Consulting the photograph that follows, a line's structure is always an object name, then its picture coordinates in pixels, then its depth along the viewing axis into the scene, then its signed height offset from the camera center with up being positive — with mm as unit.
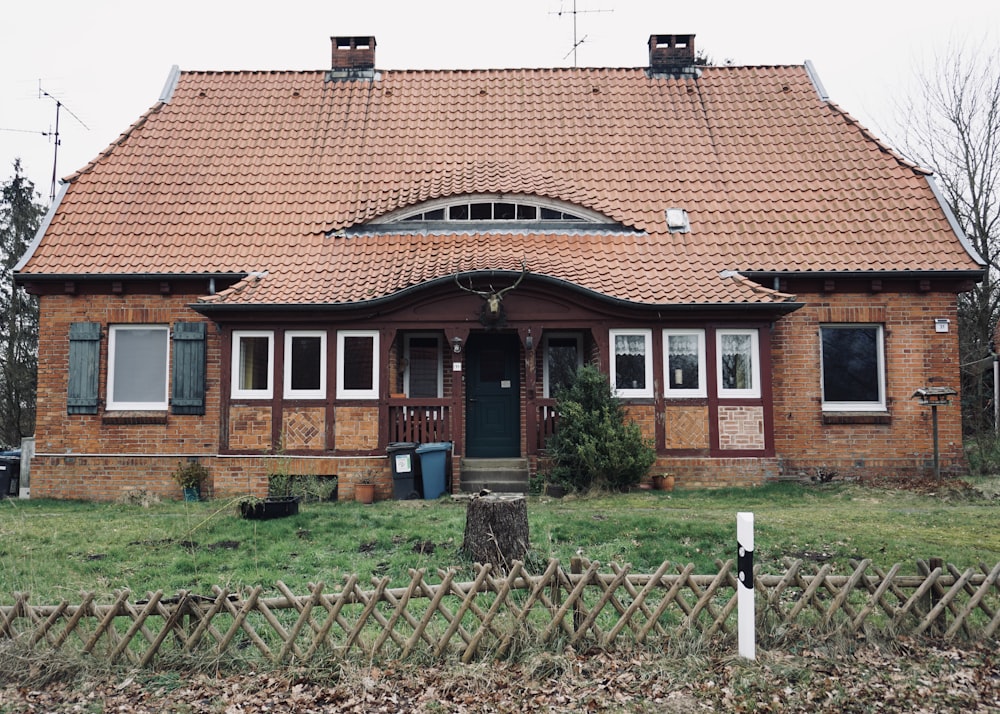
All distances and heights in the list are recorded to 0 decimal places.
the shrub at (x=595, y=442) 11695 -634
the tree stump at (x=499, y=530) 7035 -1181
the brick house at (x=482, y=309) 12734 +1557
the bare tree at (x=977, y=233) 20547 +4509
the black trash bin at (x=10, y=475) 13461 -1224
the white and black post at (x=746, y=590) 4844 -1207
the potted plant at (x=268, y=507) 9633 -1311
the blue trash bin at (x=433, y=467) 12258 -1024
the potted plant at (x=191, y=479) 12812 -1239
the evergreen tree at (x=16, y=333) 21172 +2093
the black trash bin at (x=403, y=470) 12266 -1073
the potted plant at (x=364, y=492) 12188 -1411
